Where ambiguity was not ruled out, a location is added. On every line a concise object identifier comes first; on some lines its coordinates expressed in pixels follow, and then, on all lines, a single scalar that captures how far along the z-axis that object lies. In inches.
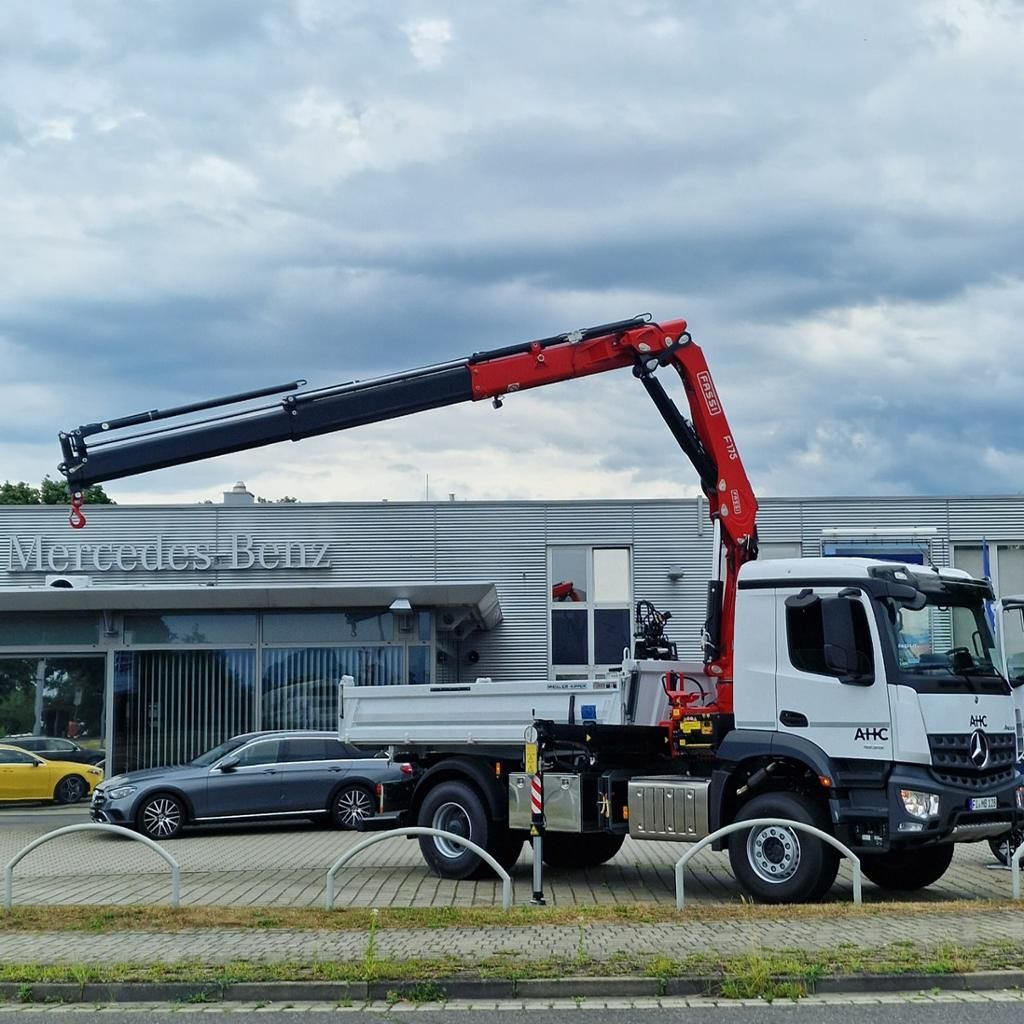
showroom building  1177.4
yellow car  963.3
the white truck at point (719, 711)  469.1
